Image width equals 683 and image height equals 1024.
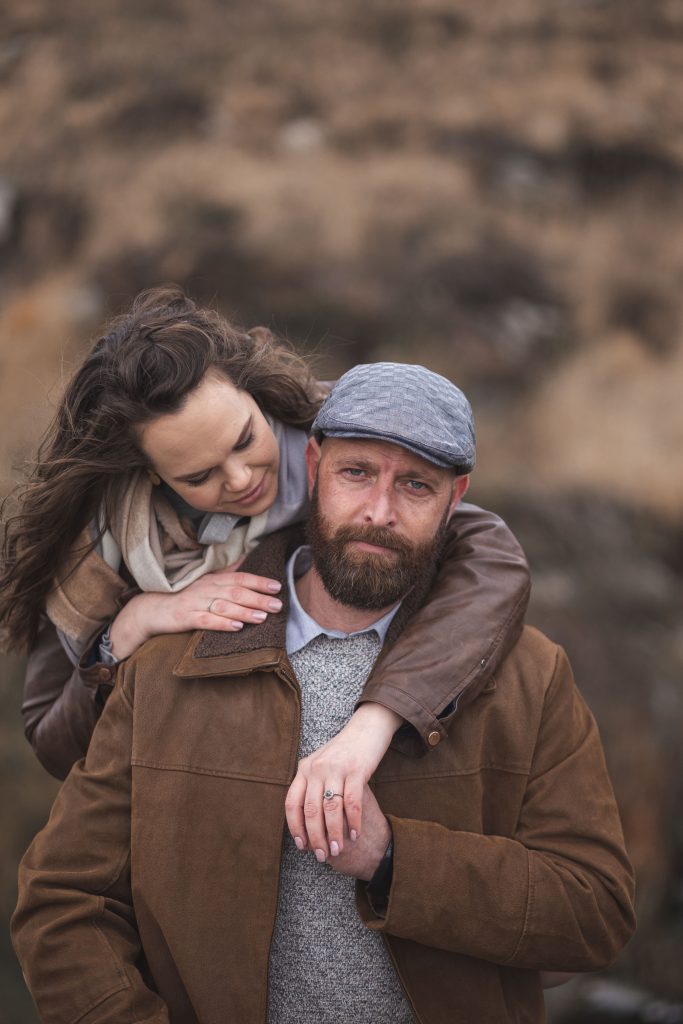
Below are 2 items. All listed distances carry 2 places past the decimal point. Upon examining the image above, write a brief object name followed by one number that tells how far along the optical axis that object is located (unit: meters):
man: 2.43
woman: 2.58
